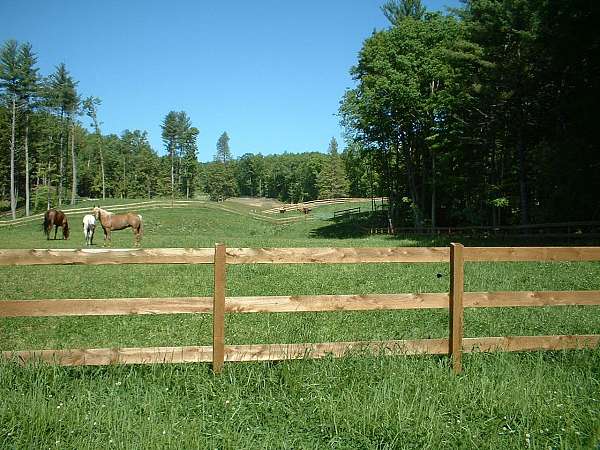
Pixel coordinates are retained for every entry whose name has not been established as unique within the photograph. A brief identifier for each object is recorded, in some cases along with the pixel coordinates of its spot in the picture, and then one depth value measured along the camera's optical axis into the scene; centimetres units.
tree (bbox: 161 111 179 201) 10475
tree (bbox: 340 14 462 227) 3722
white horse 2798
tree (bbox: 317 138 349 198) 11688
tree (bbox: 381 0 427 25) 4616
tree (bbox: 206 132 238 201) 13038
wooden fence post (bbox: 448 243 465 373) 558
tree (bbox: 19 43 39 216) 5556
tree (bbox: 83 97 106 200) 7538
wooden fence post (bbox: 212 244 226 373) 514
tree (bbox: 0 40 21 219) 5466
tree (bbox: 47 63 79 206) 6981
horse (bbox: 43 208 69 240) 3134
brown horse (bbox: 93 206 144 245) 3075
